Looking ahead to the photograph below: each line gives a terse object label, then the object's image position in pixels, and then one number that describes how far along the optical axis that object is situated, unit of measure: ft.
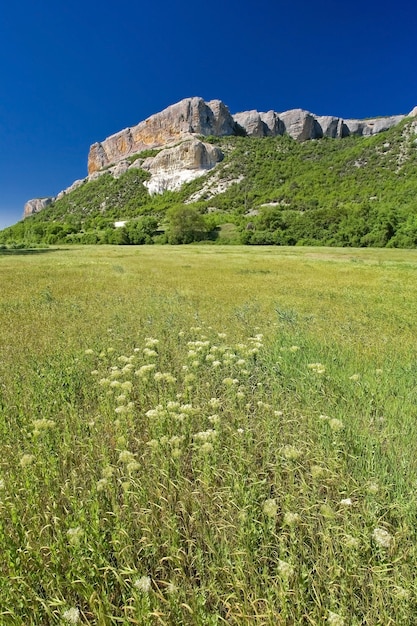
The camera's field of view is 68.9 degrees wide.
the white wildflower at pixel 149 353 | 14.92
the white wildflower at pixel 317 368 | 13.71
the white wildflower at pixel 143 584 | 5.24
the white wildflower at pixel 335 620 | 5.21
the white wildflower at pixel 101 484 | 7.93
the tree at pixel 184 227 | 277.44
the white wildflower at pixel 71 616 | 5.26
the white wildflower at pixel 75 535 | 6.35
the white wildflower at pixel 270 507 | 6.81
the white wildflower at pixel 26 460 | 8.47
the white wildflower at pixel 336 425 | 9.70
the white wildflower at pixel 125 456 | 8.58
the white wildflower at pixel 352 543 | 6.03
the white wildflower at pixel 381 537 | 6.14
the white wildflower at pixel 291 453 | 8.26
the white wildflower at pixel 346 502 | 7.41
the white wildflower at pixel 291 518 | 6.43
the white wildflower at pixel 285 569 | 5.51
